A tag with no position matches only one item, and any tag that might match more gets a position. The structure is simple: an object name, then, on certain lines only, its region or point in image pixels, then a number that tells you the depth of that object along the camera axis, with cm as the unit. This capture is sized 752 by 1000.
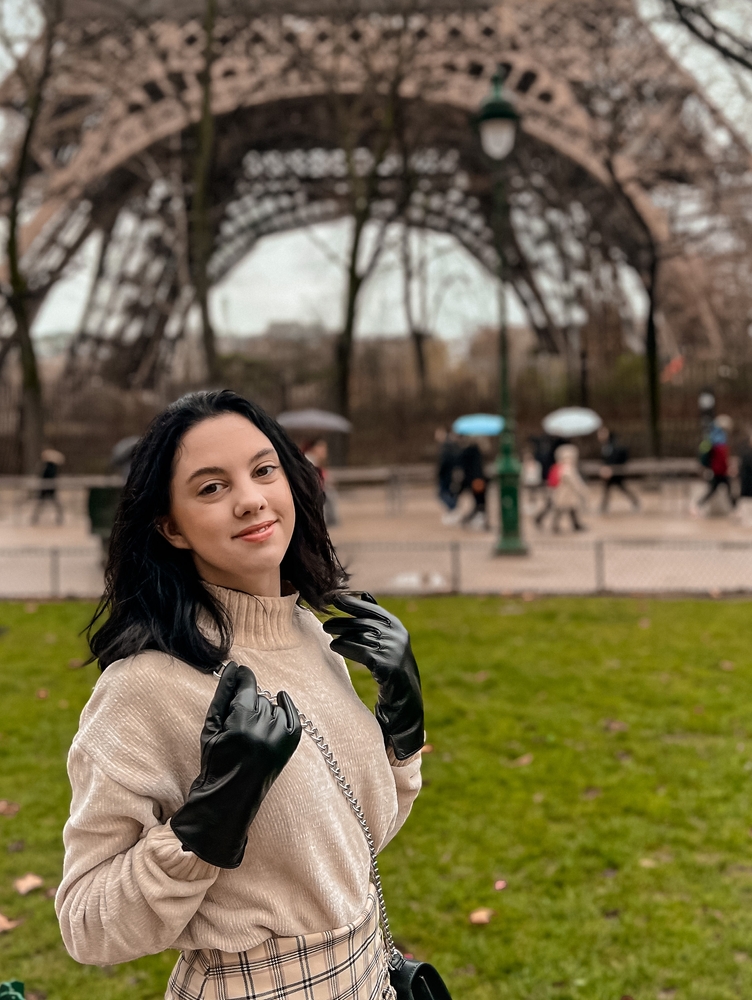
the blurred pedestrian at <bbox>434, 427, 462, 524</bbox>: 1655
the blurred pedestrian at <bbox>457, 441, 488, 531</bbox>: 1525
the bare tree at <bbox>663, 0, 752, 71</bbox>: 991
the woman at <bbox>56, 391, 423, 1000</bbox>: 130
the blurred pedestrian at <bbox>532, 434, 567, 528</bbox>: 1738
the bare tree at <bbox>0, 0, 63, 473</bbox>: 1731
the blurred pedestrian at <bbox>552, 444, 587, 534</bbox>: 1431
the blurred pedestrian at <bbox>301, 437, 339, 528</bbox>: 1167
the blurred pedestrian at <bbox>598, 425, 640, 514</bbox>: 1770
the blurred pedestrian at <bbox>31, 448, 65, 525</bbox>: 1791
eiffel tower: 2138
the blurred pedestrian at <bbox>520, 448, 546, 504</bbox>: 1894
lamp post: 1150
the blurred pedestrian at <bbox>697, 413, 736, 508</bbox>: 1549
